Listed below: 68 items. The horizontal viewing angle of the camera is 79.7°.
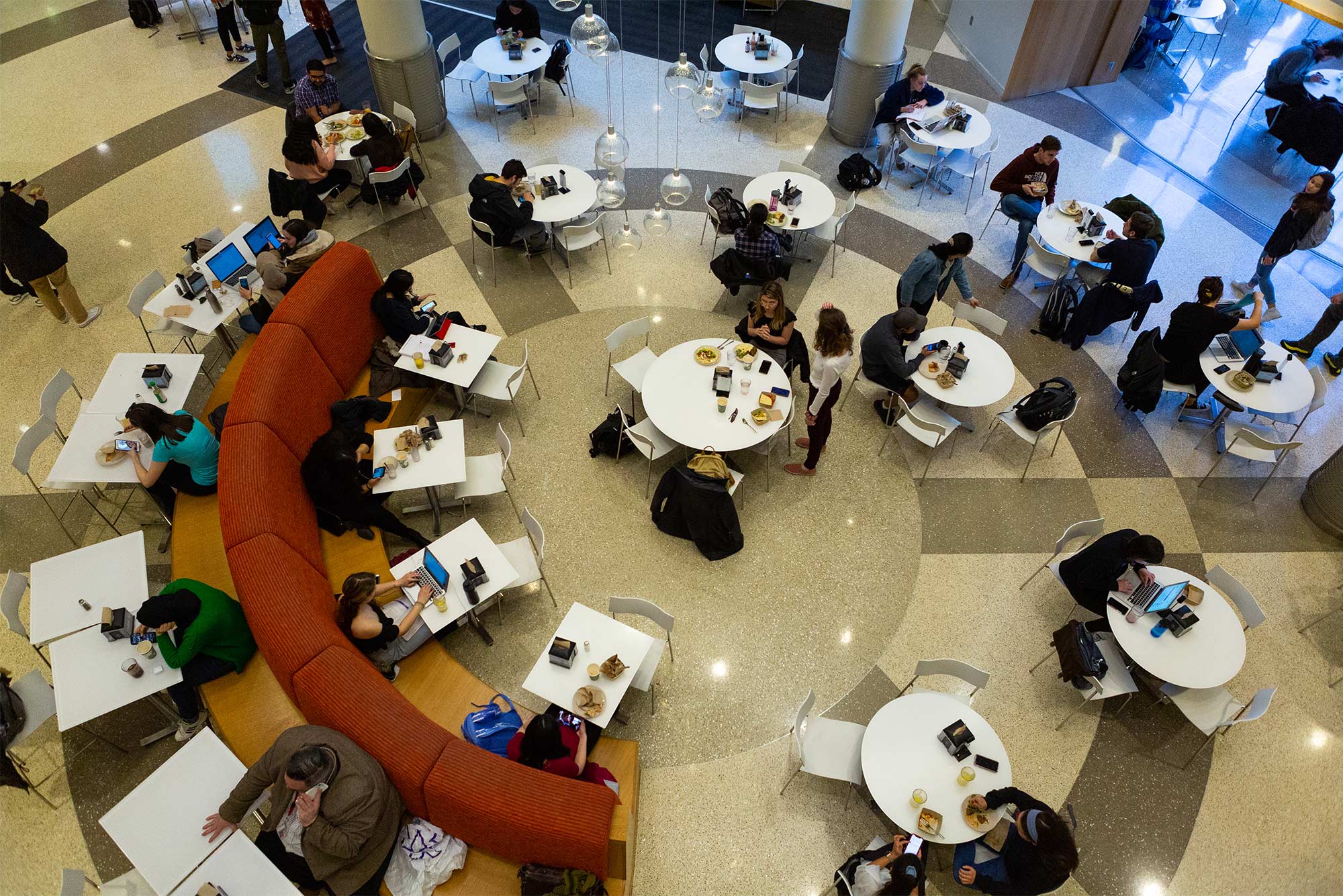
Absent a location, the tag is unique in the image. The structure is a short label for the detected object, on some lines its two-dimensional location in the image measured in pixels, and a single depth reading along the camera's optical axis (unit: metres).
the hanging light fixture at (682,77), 5.85
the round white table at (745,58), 10.99
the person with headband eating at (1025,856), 4.60
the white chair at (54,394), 6.77
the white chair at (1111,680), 5.73
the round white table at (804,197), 8.90
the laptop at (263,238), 8.14
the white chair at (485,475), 6.72
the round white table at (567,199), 8.88
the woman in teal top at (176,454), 6.09
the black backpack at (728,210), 8.71
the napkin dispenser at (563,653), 5.52
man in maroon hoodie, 9.02
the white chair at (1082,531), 6.20
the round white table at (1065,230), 8.61
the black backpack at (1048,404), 7.12
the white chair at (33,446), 6.45
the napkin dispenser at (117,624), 5.32
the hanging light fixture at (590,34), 5.77
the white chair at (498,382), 7.42
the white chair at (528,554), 6.11
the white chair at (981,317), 7.59
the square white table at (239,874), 4.57
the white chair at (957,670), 5.45
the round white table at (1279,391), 7.21
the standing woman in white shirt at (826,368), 6.42
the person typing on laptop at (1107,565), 5.81
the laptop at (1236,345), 7.59
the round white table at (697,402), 6.76
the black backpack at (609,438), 7.31
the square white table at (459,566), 5.89
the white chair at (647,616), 5.69
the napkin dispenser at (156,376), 6.91
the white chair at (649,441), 6.94
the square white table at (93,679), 5.13
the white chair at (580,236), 8.75
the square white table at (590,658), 5.46
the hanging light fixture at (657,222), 9.81
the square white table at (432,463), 6.47
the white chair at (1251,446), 6.99
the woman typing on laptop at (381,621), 5.47
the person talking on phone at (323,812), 4.59
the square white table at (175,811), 4.69
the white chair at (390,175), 9.05
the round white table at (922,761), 4.99
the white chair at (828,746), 5.33
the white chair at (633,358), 7.49
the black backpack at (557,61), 11.20
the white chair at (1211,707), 5.51
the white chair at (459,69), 10.96
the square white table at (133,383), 6.82
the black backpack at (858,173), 10.12
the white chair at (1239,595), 5.88
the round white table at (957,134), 9.86
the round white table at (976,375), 7.23
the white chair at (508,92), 10.61
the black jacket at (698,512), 6.40
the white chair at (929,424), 7.00
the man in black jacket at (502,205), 8.59
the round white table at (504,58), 10.73
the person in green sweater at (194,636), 5.11
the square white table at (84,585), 5.56
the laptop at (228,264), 7.84
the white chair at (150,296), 7.64
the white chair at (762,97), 10.66
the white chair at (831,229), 8.87
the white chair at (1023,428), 7.28
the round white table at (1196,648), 5.57
